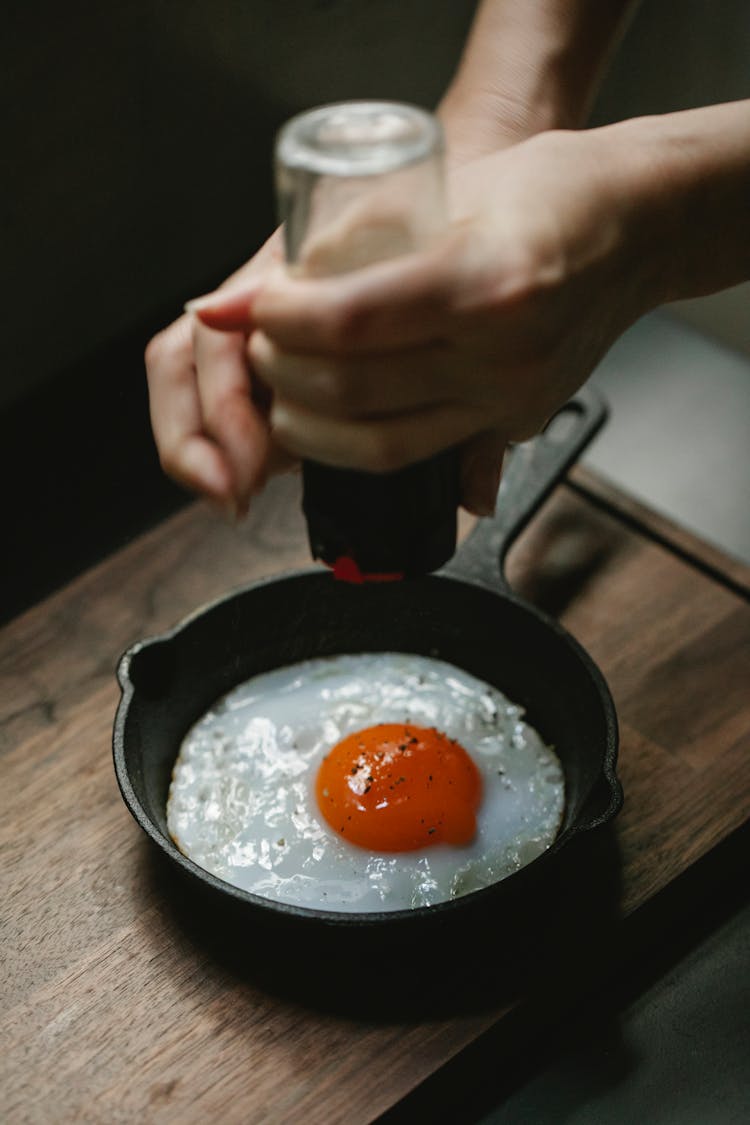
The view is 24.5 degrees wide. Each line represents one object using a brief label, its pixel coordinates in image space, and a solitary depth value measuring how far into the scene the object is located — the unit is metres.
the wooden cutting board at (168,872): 0.52
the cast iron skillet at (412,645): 0.57
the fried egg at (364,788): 0.56
